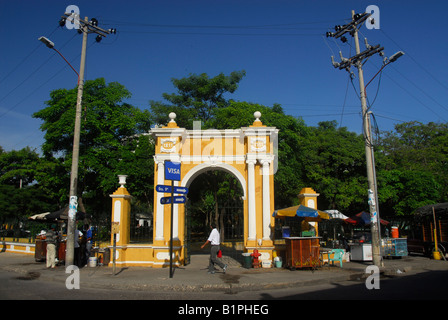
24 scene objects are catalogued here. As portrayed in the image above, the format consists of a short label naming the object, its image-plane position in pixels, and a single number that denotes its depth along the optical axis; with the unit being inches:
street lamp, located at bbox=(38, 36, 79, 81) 505.2
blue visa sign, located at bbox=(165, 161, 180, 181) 443.5
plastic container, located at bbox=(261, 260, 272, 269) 530.3
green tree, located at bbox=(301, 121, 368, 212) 1114.1
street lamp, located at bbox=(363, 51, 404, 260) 554.8
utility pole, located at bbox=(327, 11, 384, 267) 541.3
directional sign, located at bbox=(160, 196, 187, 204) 448.1
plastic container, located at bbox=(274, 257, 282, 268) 534.9
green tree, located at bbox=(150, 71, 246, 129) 1134.4
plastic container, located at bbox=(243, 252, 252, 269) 529.7
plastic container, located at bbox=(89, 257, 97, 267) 556.8
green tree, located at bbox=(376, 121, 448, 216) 1202.6
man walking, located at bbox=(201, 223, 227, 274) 467.3
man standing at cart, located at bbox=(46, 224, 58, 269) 540.7
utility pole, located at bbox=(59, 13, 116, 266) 495.2
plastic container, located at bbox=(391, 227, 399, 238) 725.5
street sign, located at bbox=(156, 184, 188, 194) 442.0
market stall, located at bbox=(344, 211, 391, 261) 636.7
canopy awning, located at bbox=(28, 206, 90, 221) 706.2
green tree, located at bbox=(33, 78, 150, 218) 970.1
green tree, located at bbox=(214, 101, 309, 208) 931.3
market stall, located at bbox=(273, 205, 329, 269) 506.3
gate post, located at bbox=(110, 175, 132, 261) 569.6
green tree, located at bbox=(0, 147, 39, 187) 1317.7
